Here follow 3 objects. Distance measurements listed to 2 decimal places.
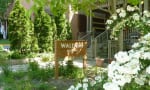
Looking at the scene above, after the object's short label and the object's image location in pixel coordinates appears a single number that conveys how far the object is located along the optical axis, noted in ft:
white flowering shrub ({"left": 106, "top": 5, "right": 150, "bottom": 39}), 18.47
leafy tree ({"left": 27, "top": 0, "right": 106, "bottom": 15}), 16.80
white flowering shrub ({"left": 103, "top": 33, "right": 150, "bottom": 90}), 10.16
